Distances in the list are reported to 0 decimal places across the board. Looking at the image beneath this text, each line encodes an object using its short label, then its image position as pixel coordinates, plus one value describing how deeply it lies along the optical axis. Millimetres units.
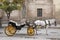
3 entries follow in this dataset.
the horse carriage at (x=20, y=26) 6493
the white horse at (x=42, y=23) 6672
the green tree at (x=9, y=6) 9092
